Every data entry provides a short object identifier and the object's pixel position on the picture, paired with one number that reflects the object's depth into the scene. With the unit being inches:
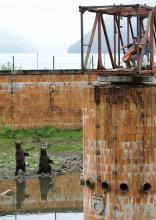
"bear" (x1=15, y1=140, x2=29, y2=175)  1085.1
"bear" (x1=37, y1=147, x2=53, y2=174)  1085.8
